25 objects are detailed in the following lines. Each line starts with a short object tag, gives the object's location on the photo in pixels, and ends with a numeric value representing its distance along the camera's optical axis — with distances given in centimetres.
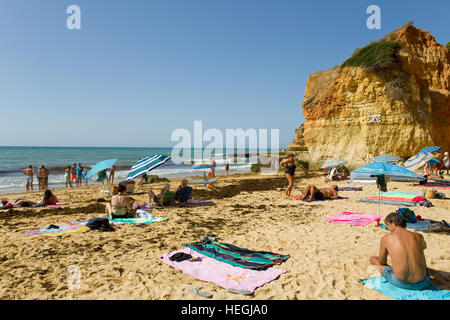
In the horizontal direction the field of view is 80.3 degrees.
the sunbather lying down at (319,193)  948
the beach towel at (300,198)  948
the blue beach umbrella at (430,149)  1348
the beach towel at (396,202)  808
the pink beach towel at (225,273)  342
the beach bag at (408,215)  513
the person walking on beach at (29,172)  1552
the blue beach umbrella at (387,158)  1227
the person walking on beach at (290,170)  1041
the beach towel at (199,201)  959
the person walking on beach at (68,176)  1734
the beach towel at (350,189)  1156
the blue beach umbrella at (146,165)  841
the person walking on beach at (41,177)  1579
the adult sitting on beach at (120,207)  709
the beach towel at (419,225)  566
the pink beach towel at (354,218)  633
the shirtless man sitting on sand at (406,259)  302
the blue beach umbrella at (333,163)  1511
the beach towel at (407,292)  291
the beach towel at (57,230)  568
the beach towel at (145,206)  844
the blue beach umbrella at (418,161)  1094
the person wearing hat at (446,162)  1652
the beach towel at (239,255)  397
